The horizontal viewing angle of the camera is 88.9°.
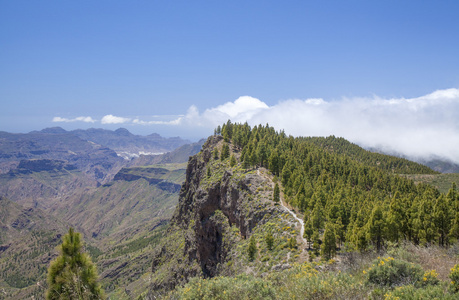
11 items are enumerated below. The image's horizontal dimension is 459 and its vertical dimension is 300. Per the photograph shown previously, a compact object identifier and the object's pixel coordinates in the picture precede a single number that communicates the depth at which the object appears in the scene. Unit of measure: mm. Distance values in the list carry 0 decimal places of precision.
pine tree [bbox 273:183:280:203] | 67250
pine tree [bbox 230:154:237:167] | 97438
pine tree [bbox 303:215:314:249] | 45778
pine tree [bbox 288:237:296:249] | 47875
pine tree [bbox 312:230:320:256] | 44969
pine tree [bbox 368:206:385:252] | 42969
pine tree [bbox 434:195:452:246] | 41656
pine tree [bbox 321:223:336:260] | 41594
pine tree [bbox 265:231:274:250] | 52719
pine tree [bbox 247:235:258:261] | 54062
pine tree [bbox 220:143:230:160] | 109875
